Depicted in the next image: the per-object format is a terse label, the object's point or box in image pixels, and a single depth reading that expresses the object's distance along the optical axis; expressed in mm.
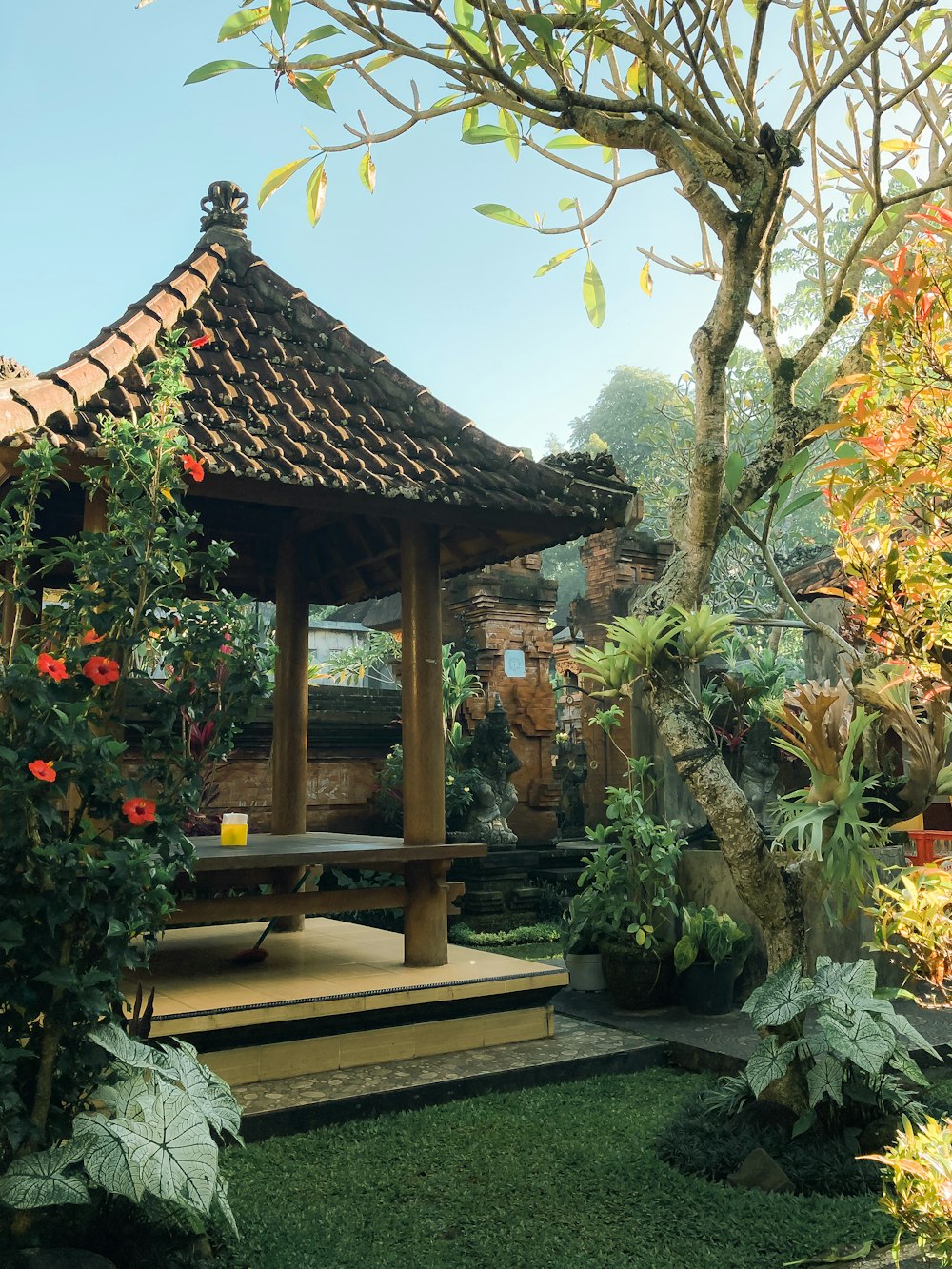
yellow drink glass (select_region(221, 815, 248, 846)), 5910
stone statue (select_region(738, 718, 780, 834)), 9508
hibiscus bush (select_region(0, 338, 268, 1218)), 2855
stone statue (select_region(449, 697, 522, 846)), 10391
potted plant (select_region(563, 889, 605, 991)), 6500
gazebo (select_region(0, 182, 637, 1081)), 4758
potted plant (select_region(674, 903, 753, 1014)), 5980
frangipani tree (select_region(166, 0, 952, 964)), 3592
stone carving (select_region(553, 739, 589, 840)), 13594
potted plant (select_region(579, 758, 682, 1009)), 6066
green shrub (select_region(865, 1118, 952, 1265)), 1992
